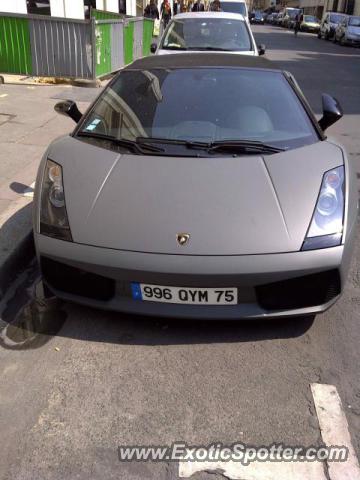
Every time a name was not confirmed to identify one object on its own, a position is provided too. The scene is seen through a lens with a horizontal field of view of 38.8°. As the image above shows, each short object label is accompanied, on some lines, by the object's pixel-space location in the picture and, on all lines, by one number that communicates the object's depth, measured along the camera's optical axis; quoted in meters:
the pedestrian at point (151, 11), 21.59
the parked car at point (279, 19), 56.30
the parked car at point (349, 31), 27.17
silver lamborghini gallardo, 2.67
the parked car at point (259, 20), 59.58
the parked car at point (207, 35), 7.98
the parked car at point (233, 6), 16.12
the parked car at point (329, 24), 31.29
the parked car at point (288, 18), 49.12
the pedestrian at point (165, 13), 21.38
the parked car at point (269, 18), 63.04
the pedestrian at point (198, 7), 30.55
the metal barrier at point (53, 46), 10.27
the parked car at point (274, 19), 60.05
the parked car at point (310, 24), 42.34
